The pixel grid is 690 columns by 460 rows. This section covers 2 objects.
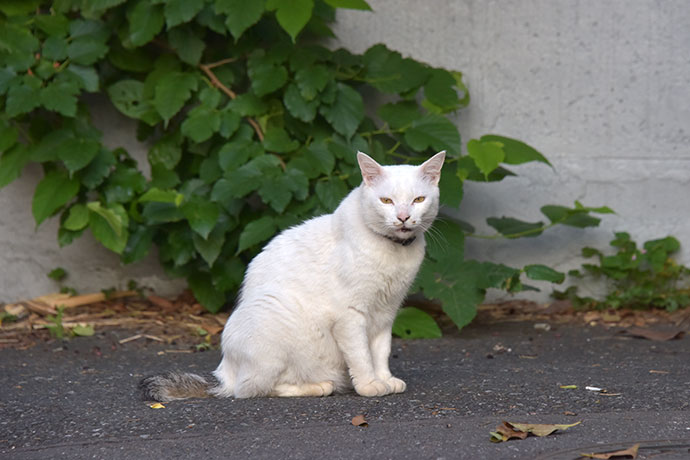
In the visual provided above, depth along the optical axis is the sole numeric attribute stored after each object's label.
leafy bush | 10.18
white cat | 6.94
